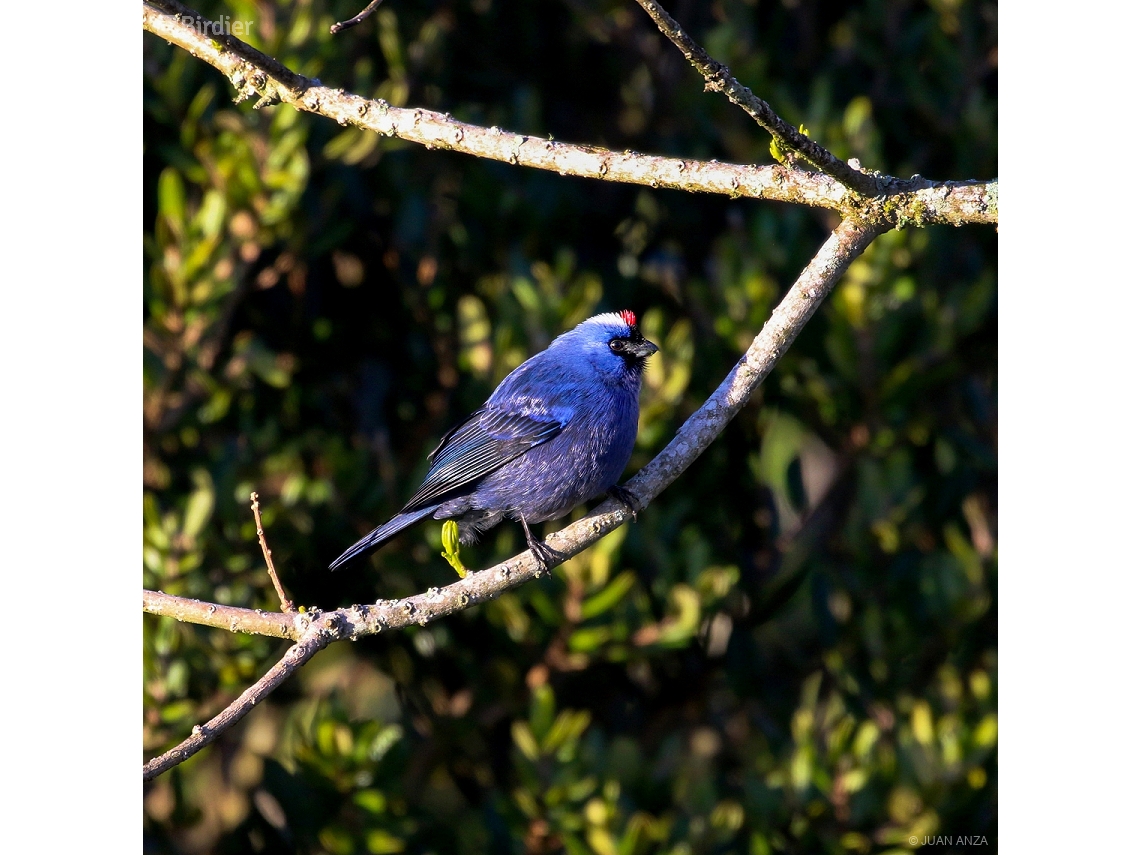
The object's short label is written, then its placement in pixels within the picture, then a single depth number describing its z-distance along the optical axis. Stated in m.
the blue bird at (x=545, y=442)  5.73
